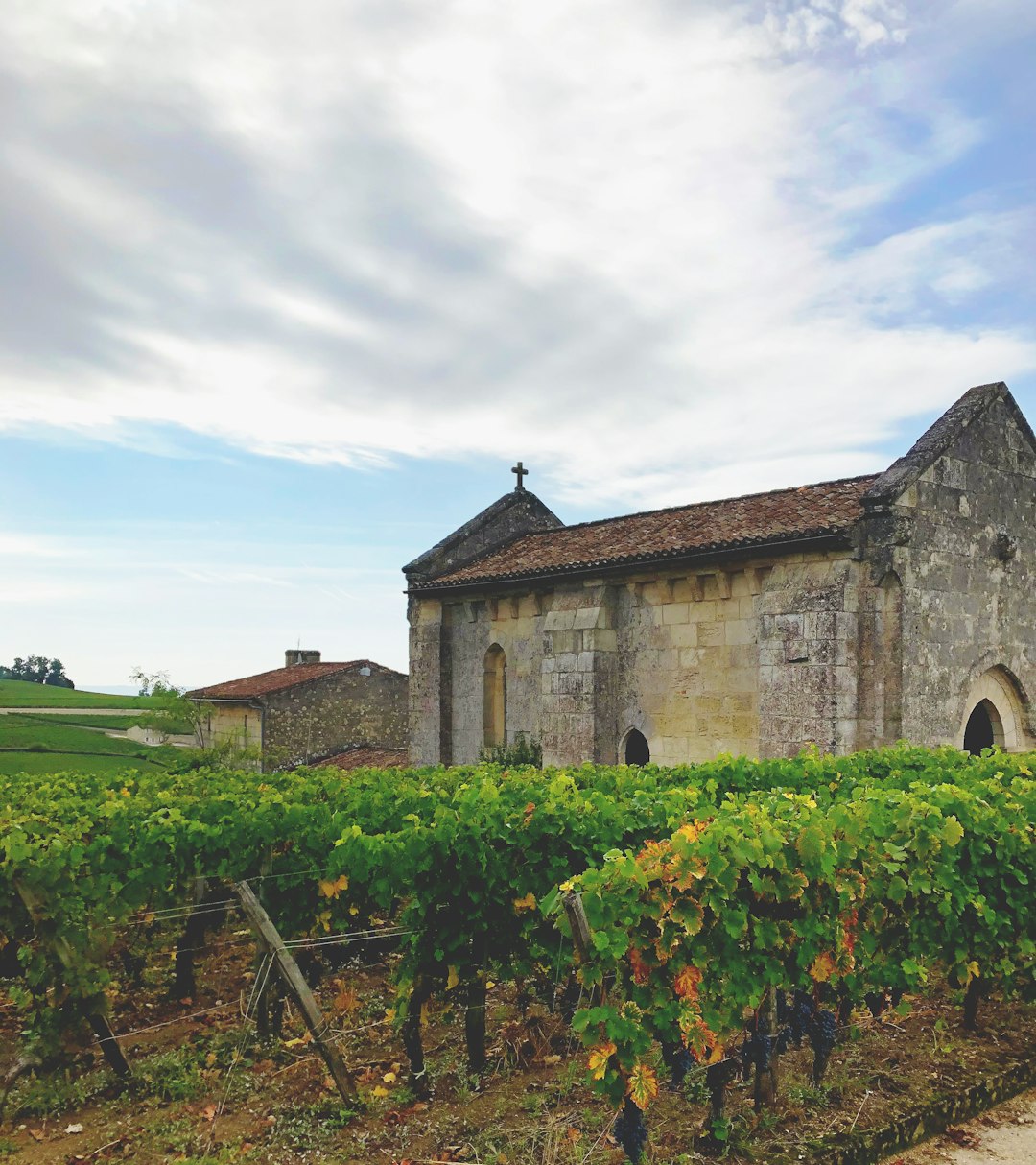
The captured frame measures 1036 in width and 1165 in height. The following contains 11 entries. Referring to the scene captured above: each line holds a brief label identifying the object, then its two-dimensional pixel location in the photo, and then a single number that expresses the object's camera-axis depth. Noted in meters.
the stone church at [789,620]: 13.84
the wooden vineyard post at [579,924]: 4.99
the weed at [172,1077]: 6.75
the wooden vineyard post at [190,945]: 8.50
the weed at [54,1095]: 6.59
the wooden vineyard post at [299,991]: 6.36
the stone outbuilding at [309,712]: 29.22
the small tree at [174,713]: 32.25
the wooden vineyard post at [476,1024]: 6.77
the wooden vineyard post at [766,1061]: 5.88
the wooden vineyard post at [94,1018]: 6.87
